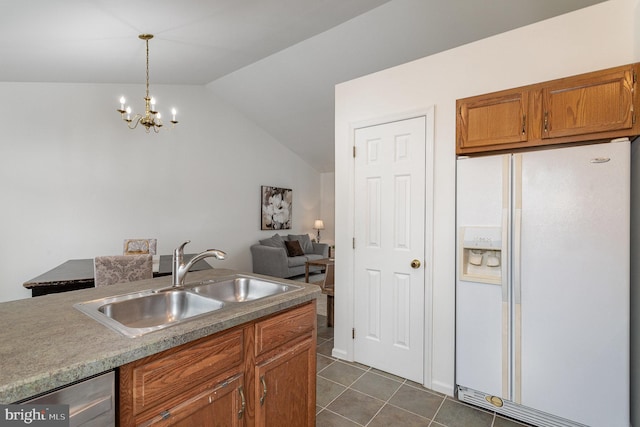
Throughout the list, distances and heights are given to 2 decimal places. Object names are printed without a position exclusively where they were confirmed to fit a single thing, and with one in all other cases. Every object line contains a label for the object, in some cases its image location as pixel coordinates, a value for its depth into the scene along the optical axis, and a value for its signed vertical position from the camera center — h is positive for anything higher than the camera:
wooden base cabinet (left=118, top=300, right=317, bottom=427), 0.98 -0.63
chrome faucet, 1.63 -0.29
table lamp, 7.84 -0.26
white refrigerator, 1.72 -0.42
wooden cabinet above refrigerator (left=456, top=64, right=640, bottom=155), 1.69 +0.63
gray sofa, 6.02 -0.85
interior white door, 2.47 -0.27
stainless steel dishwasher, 0.80 -0.51
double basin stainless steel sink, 1.39 -0.43
